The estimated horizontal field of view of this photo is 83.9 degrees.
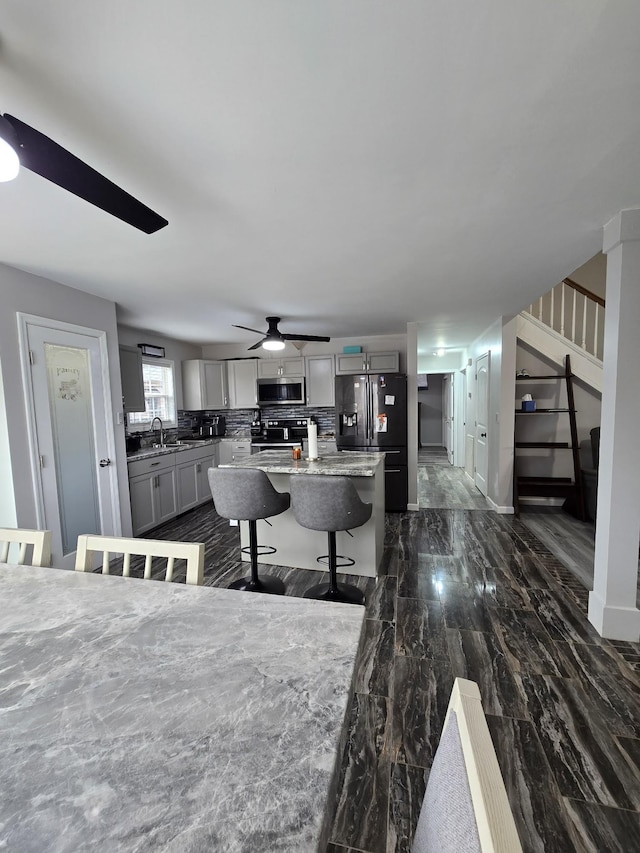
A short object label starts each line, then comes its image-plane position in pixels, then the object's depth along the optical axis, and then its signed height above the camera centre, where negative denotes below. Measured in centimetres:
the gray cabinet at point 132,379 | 404 +35
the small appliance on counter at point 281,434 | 524 -45
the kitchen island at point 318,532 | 272 -106
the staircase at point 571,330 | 433 +84
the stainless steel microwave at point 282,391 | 545 +21
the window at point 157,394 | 486 +21
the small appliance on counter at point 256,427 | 557 -33
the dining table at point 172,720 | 49 -58
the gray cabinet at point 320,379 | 534 +37
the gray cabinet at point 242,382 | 566 +38
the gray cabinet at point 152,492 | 373 -94
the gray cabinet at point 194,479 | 457 -96
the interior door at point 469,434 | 620 -61
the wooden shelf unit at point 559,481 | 422 -102
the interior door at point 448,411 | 841 -26
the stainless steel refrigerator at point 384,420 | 459 -23
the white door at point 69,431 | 265 -17
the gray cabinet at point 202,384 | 550 +36
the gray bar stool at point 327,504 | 230 -66
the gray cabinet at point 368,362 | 513 +59
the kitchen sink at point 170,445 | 453 -50
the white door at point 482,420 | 503 -30
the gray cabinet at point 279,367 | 546 +59
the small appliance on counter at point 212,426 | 566 -31
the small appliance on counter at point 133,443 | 420 -40
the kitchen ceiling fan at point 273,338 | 367 +69
